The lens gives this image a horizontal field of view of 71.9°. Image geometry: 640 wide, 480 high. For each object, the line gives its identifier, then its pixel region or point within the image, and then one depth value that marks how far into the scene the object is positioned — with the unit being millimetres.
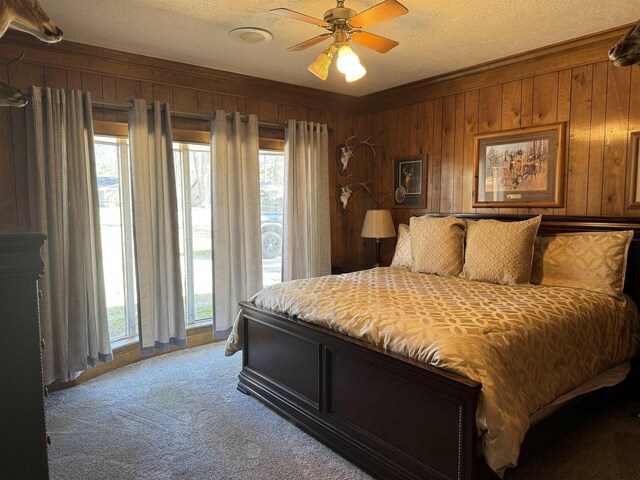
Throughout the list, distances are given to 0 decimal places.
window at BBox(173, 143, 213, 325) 3998
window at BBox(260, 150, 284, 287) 4434
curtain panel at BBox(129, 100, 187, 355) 3416
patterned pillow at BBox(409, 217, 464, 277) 3420
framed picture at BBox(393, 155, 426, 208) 4459
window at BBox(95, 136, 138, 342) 3541
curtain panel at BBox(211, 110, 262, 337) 3842
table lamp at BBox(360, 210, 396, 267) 4457
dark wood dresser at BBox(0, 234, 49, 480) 1243
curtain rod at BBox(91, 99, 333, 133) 3290
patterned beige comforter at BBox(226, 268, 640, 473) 1803
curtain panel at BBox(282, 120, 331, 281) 4289
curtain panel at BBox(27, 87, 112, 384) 2969
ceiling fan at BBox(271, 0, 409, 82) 2229
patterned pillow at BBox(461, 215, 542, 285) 3020
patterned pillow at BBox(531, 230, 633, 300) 2812
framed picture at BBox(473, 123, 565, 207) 3457
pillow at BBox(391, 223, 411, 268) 3925
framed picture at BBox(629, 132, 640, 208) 3037
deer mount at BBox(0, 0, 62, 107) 1764
